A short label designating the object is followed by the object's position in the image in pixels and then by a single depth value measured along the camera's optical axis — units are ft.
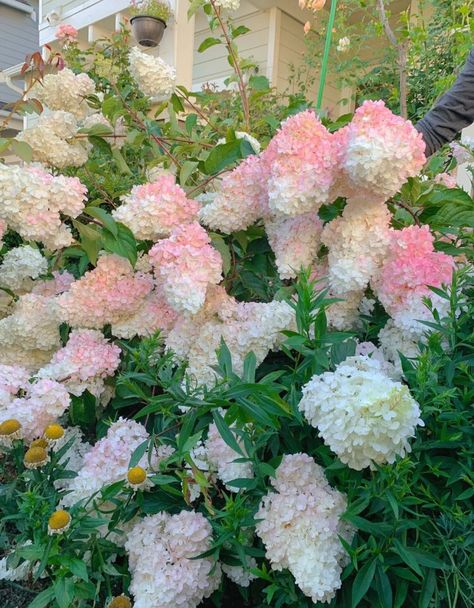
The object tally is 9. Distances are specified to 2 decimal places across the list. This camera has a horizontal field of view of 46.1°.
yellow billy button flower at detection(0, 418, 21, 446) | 3.53
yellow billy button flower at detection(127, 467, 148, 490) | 2.97
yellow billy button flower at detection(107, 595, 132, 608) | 3.09
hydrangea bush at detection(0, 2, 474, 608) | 2.78
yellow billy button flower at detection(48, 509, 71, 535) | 2.97
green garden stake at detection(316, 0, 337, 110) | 6.77
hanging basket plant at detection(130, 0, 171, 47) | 16.47
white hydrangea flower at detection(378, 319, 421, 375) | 3.39
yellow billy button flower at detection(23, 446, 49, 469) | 3.36
